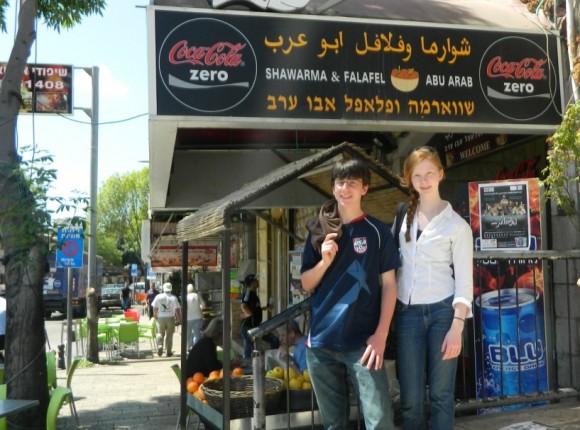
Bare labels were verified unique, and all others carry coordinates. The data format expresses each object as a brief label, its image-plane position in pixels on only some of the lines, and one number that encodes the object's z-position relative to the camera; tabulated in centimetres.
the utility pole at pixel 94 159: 1516
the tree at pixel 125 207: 5319
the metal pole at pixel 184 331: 568
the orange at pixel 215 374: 544
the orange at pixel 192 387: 549
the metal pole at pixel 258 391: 377
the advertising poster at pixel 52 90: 1578
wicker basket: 465
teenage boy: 302
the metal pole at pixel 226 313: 399
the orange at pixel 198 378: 573
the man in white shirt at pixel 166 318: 1552
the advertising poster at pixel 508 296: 515
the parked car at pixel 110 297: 4170
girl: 304
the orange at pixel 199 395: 511
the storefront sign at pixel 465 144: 744
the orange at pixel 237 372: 552
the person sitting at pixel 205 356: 626
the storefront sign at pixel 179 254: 1598
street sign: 1145
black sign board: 559
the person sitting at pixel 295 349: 575
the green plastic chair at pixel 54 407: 540
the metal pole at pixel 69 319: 1172
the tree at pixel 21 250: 651
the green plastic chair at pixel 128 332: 1395
